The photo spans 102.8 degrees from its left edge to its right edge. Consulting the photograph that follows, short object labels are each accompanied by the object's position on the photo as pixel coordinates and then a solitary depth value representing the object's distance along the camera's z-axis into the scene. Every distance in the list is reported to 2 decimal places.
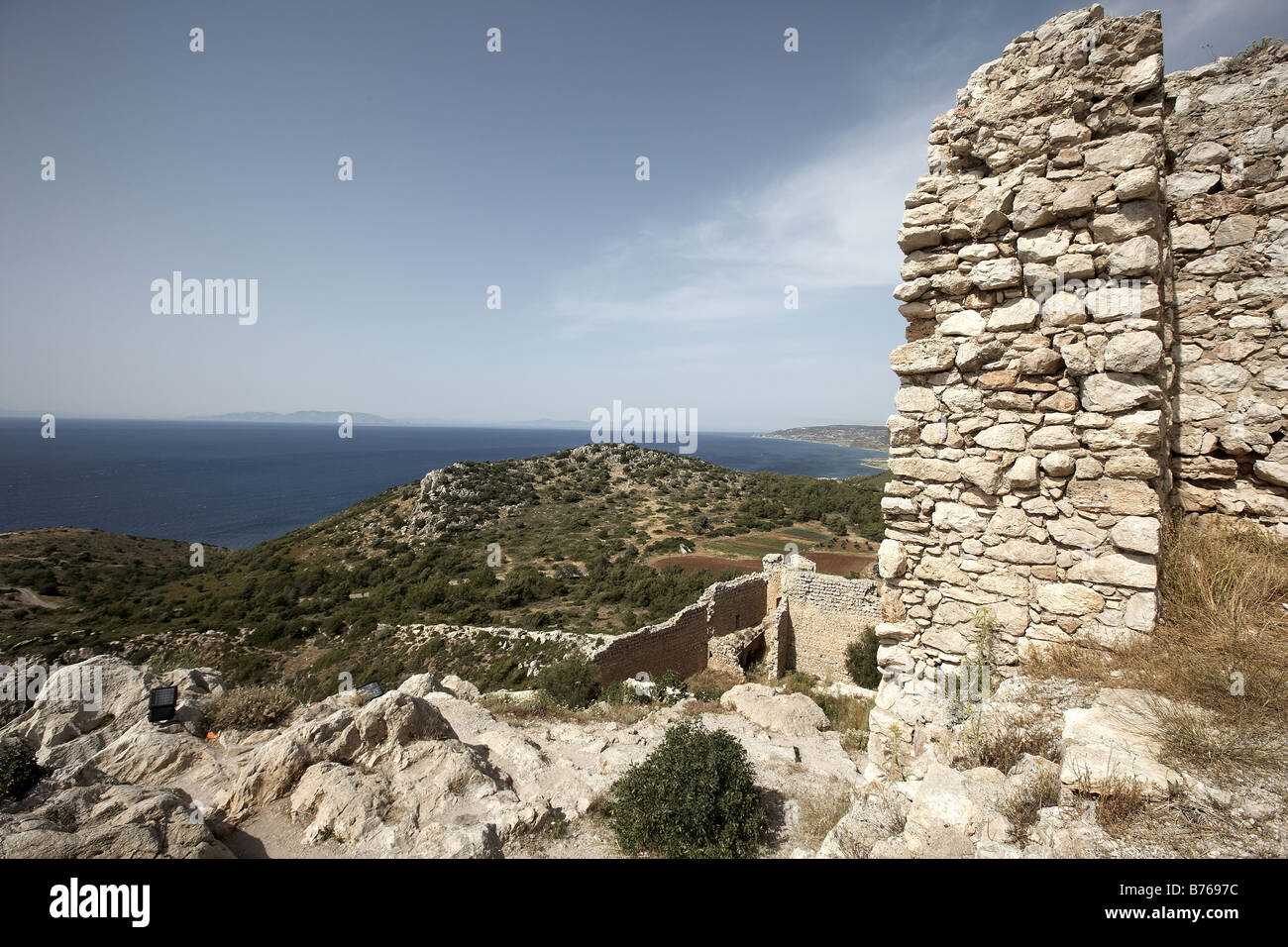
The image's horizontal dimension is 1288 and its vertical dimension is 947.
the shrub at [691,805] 4.52
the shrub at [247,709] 6.48
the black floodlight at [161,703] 6.06
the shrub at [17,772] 4.41
